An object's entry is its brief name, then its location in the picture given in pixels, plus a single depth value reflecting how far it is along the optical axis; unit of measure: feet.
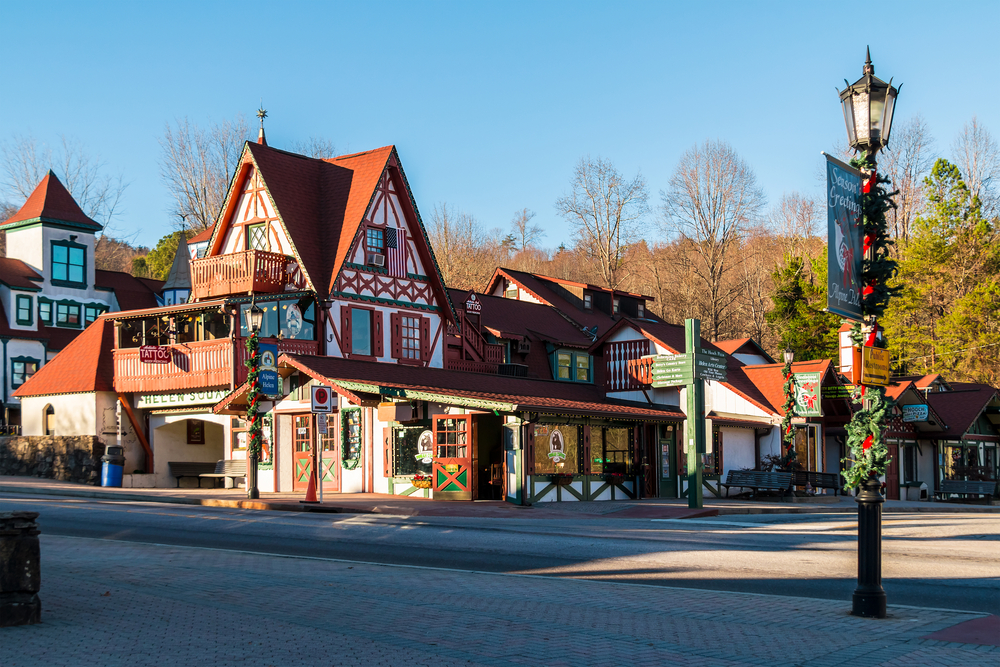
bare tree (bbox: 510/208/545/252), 267.39
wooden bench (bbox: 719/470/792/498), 107.55
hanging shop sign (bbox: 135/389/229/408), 106.52
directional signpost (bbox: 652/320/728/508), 86.89
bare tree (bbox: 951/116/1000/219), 178.50
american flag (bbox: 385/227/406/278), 114.42
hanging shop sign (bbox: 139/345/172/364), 108.78
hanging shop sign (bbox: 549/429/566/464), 93.15
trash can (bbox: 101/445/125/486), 106.01
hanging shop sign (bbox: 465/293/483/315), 124.57
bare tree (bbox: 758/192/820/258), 209.65
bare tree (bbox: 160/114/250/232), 205.45
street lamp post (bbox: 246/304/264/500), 84.58
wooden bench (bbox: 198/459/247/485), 107.76
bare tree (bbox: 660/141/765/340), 189.37
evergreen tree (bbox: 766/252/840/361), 176.65
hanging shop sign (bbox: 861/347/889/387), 31.94
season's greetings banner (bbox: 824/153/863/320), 31.65
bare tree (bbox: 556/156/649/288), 204.13
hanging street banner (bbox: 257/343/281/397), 83.41
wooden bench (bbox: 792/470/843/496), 115.96
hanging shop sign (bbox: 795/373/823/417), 113.91
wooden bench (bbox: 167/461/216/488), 114.73
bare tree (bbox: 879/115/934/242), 185.88
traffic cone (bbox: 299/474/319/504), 81.30
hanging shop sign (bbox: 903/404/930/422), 133.69
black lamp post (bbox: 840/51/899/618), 31.37
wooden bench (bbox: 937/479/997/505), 133.59
